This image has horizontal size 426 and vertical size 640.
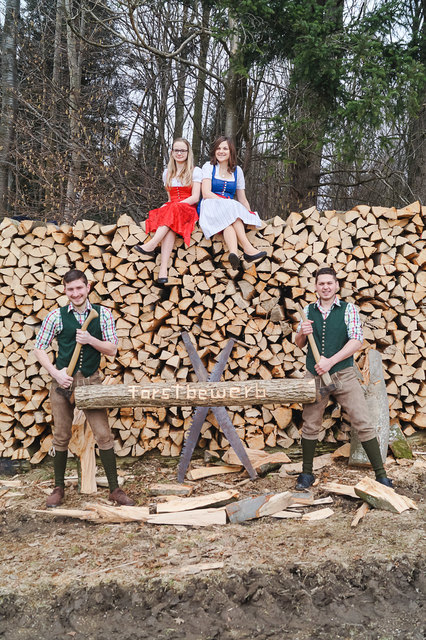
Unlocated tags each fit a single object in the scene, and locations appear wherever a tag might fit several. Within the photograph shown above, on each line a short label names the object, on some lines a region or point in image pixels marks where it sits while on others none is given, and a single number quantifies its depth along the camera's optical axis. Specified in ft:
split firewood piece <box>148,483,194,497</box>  13.99
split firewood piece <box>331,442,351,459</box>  16.12
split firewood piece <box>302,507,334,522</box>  12.41
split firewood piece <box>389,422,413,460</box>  15.89
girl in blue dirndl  15.25
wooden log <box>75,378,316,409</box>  13.21
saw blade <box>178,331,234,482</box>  14.99
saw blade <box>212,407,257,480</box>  14.83
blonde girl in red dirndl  15.31
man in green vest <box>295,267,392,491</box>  13.66
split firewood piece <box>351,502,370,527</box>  11.84
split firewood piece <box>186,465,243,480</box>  15.11
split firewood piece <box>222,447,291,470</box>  15.35
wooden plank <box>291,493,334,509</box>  13.14
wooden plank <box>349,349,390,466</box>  15.31
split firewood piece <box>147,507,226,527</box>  12.25
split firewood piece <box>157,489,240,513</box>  12.78
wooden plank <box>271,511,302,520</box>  12.55
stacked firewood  15.81
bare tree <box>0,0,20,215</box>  32.71
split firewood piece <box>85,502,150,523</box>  12.41
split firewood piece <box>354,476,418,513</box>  12.42
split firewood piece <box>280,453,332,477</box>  15.35
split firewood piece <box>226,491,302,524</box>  12.34
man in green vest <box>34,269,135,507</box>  13.26
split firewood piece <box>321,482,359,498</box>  13.27
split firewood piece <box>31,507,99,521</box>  12.49
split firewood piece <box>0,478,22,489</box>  15.14
